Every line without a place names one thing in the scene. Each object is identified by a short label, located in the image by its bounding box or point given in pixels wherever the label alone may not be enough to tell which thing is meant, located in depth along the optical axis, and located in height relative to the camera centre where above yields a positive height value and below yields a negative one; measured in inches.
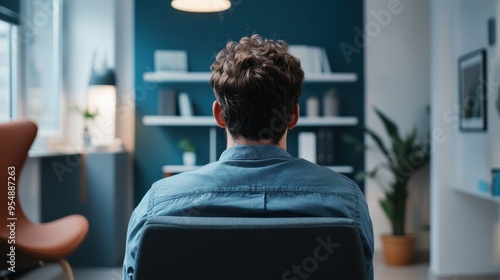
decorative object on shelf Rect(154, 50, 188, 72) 190.1 +27.9
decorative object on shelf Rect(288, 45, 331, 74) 189.5 +28.7
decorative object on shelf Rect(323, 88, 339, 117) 190.4 +11.8
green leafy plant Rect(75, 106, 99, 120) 174.7 +8.2
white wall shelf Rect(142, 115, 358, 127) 186.4 +5.8
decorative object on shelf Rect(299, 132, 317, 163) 189.3 -3.2
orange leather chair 107.5 -19.9
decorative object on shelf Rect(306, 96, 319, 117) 189.6 +10.7
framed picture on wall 144.6 +13.1
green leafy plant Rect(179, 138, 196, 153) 189.0 -3.4
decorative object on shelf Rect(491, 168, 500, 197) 129.1 -11.7
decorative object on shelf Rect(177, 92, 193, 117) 188.7 +11.3
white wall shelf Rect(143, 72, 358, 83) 187.5 +21.7
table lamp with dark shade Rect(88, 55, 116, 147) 176.2 +12.3
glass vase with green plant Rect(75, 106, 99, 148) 175.0 +3.1
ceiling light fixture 110.0 +28.4
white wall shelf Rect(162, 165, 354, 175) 188.4 -11.7
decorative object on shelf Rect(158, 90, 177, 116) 188.7 +12.5
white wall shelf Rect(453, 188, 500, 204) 128.9 -15.7
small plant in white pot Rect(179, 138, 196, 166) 189.1 -6.0
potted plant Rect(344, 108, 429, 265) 175.5 -16.0
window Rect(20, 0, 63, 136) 160.7 +25.3
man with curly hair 40.5 -2.9
